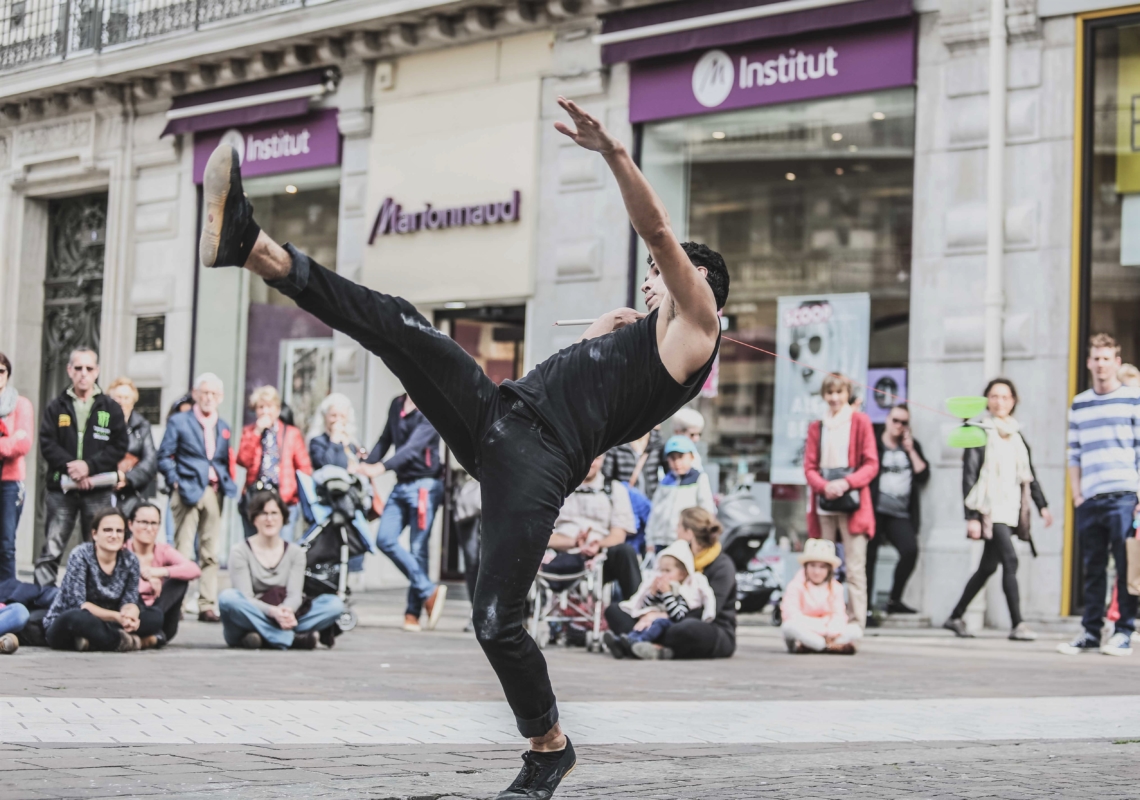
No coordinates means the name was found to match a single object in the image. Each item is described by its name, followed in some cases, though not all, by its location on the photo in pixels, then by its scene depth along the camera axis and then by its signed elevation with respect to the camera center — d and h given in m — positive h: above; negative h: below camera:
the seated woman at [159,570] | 10.34 -0.67
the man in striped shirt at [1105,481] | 11.16 +0.08
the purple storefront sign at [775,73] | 14.37 +3.67
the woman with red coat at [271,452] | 13.13 +0.10
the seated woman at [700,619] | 10.64 -0.88
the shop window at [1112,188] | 13.35 +2.43
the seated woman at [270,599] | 10.36 -0.83
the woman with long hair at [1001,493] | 12.23 -0.02
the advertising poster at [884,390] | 14.30 +0.82
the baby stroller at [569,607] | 11.37 -0.90
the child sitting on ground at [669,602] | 10.70 -0.78
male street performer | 4.48 +0.25
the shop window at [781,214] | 14.64 +2.47
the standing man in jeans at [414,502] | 12.58 -0.25
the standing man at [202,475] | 13.16 -0.10
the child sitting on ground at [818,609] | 11.23 -0.85
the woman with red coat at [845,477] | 12.94 +0.06
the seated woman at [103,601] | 9.69 -0.83
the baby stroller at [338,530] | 12.03 -0.45
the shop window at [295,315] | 19.08 +1.76
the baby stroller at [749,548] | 13.77 -0.54
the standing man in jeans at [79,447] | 12.13 +0.09
